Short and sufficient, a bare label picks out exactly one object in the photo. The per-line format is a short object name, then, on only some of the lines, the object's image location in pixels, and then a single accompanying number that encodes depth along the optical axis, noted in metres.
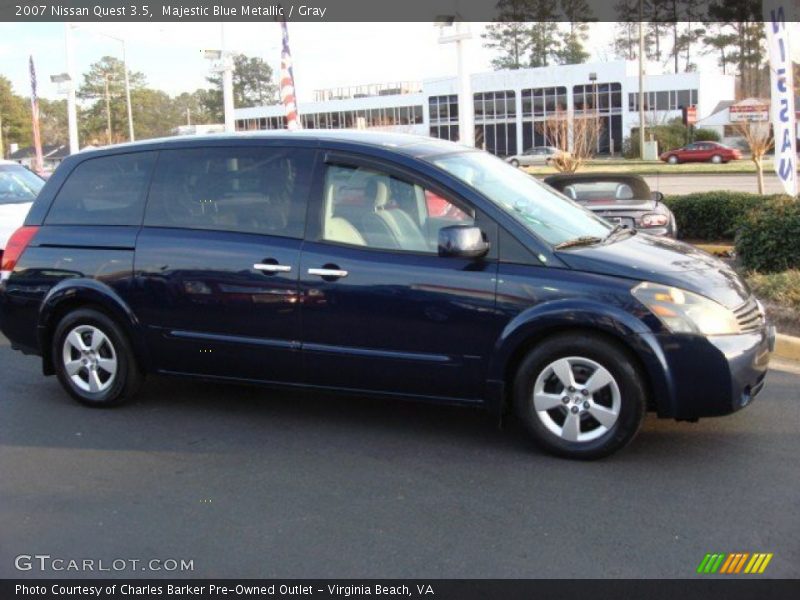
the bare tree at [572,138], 24.80
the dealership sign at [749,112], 23.77
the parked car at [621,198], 10.05
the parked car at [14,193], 10.55
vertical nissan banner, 9.48
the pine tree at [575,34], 86.25
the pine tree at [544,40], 88.16
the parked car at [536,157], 56.22
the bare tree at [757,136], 16.90
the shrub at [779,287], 7.77
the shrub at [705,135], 59.52
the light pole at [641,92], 48.14
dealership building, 65.56
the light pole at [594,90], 65.24
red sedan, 48.94
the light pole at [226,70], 22.02
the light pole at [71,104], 28.30
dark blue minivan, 4.76
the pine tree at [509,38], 88.31
